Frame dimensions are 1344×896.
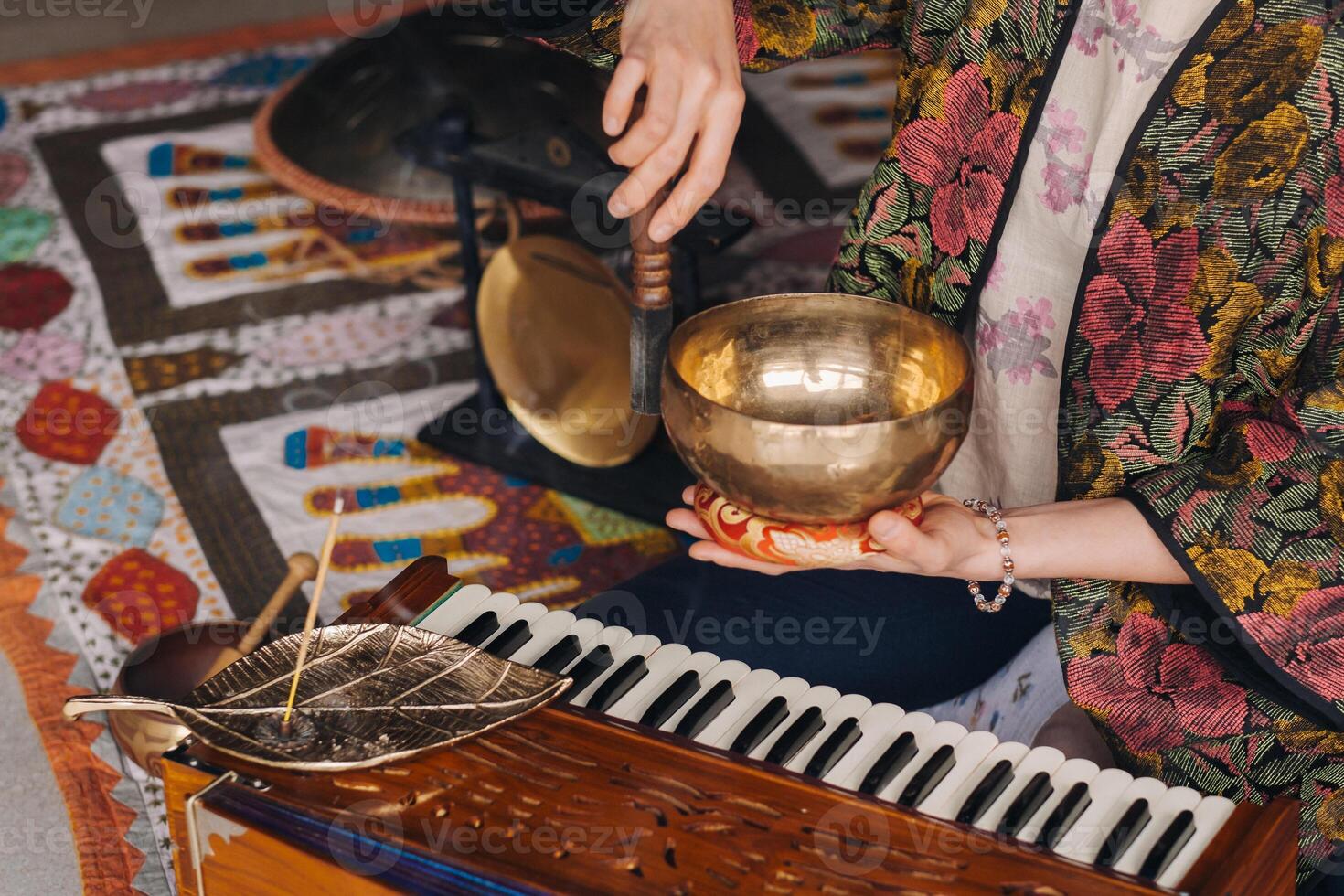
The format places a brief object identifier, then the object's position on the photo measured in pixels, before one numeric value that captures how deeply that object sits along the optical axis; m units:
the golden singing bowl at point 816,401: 1.01
